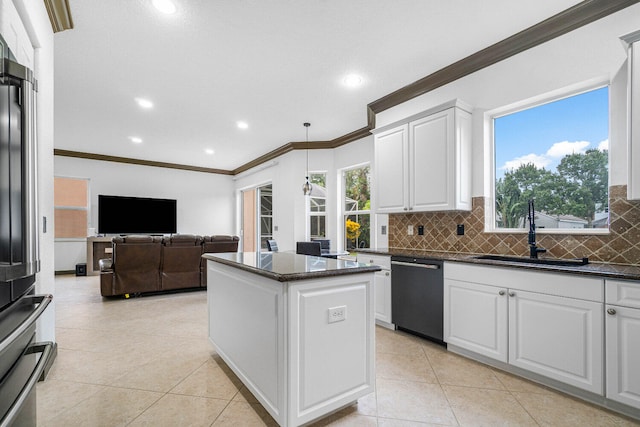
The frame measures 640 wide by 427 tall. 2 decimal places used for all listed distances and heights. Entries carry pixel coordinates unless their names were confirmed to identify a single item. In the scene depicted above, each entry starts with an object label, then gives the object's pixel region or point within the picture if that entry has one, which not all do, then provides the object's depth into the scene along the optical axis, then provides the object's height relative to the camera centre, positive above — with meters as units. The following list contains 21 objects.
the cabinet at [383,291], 3.22 -0.83
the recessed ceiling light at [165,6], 2.30 +1.59
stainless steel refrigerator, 0.98 -0.08
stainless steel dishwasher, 2.75 -0.78
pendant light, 5.32 +0.44
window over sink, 2.37 +0.45
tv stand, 6.73 -0.84
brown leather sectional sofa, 4.45 -0.75
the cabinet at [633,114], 1.89 +0.62
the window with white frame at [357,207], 5.30 +0.12
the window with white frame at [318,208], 6.06 +0.12
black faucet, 2.45 -0.20
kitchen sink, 2.23 -0.36
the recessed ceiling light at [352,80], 3.46 +1.55
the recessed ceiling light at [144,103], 4.14 +1.54
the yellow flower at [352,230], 5.45 -0.29
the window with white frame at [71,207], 6.89 +0.17
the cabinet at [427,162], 2.94 +0.55
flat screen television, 7.08 -0.02
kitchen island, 1.58 -0.69
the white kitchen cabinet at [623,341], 1.72 -0.73
